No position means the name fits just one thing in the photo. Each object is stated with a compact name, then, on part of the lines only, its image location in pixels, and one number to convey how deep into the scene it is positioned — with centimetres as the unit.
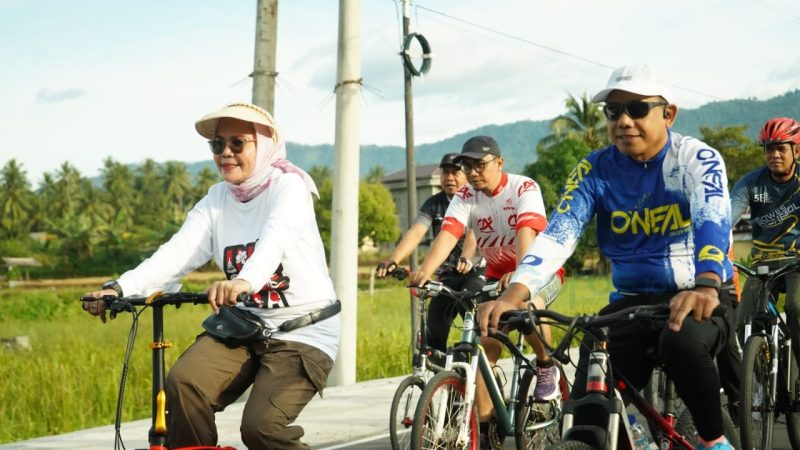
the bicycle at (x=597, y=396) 346
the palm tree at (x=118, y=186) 13175
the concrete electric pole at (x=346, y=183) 1159
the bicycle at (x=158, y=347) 402
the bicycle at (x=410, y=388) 686
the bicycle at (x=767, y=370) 584
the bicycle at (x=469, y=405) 583
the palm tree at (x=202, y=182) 13938
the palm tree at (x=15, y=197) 12056
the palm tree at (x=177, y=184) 15562
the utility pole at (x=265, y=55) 1114
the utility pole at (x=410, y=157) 1688
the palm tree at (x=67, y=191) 12244
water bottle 371
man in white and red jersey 716
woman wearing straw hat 421
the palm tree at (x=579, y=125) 8156
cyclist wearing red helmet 745
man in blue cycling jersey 386
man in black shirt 746
